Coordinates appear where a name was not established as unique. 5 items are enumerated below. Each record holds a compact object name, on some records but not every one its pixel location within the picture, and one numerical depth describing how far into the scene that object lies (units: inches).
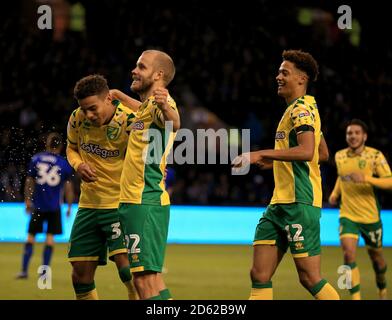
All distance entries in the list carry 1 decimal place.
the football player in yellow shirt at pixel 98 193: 447.2
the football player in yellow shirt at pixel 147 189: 383.0
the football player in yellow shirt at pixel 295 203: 419.1
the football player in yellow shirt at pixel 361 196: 635.2
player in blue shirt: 735.9
